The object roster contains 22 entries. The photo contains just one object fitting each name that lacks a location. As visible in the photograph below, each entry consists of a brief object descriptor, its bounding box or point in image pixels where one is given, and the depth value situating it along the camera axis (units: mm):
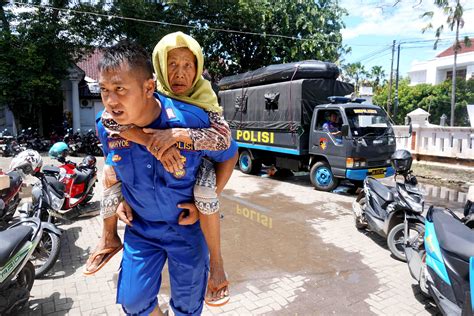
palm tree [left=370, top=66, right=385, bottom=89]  37500
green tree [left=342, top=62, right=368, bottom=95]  36981
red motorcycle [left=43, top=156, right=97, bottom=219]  4555
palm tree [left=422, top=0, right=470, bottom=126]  17119
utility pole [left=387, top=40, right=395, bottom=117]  23712
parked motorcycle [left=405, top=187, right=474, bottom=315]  2172
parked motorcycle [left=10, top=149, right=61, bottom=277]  3262
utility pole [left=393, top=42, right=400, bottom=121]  23877
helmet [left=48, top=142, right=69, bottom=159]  4730
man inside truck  7188
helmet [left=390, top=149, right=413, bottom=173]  4113
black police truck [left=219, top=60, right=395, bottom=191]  6922
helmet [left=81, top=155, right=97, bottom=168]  5512
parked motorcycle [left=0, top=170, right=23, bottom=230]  3861
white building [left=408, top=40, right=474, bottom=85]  32406
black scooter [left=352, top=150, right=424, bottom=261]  3766
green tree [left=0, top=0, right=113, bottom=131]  12398
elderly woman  1487
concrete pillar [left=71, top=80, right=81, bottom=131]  16500
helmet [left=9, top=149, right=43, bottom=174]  4004
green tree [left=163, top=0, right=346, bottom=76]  14219
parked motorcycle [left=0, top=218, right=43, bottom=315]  2365
